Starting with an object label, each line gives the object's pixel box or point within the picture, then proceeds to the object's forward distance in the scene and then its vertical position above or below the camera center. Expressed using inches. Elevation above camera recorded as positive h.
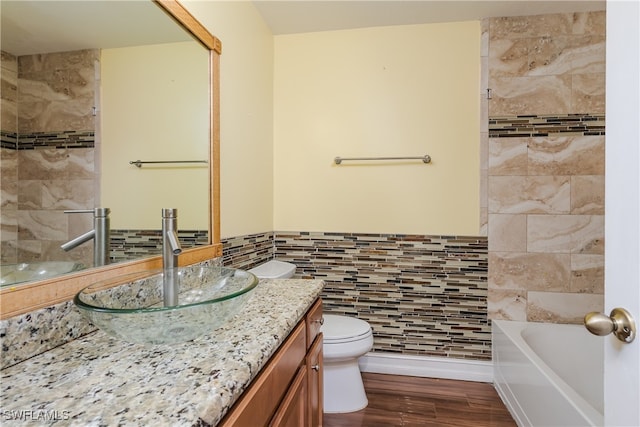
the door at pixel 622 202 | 23.2 +0.7
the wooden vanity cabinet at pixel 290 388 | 27.8 -18.8
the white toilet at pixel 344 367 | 69.4 -34.6
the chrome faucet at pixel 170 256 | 40.9 -5.8
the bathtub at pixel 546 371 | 54.0 -32.5
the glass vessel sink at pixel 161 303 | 27.3 -9.5
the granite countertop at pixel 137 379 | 20.2 -12.5
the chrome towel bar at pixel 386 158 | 86.6 +14.3
